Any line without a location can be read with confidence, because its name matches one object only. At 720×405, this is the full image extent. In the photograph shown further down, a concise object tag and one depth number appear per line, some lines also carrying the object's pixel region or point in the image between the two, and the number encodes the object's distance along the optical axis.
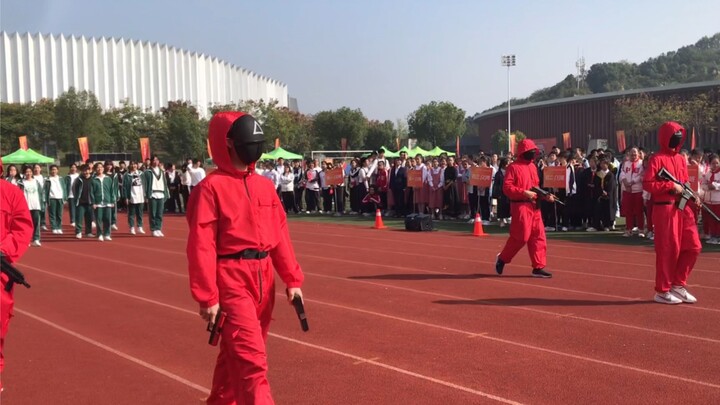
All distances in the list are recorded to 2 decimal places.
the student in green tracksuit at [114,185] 18.30
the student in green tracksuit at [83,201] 18.27
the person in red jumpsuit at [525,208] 10.43
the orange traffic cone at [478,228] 17.02
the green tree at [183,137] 55.62
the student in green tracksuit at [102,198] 17.59
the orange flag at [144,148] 34.57
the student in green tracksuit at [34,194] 16.81
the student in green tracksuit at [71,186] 19.08
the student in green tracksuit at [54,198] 20.50
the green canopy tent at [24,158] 37.22
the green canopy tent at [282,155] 36.88
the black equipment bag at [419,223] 18.36
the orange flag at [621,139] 32.75
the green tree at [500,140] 76.62
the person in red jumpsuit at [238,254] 4.13
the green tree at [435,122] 81.19
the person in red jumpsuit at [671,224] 8.33
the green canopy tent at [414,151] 37.15
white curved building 86.38
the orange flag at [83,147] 34.50
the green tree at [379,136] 78.19
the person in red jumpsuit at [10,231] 5.06
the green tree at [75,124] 54.34
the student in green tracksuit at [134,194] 18.33
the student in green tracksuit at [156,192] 17.84
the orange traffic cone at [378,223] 19.65
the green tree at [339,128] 74.19
